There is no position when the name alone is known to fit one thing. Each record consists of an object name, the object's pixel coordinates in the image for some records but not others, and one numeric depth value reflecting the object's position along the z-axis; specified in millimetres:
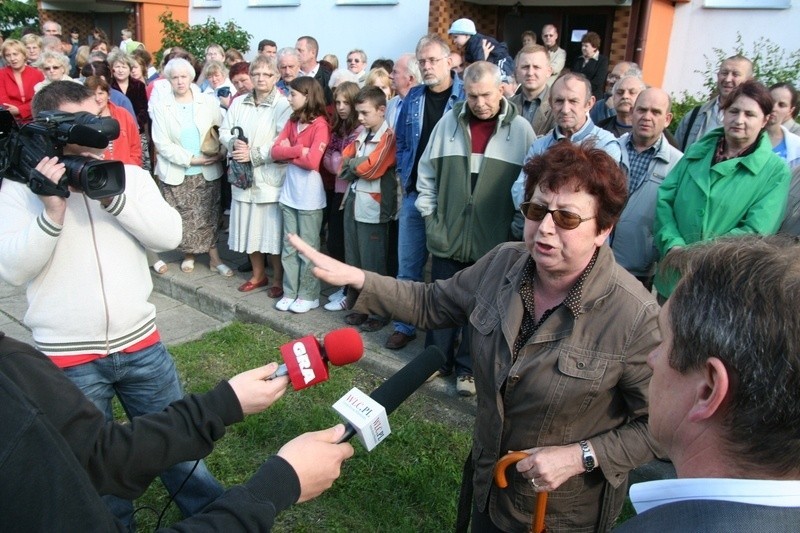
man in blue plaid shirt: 4027
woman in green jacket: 3527
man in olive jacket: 4254
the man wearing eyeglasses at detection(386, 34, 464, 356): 5027
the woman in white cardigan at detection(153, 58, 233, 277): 6160
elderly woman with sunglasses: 2002
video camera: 2336
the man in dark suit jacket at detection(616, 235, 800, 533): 1010
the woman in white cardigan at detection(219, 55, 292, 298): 5848
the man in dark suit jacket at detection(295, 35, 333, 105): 8430
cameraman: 2484
